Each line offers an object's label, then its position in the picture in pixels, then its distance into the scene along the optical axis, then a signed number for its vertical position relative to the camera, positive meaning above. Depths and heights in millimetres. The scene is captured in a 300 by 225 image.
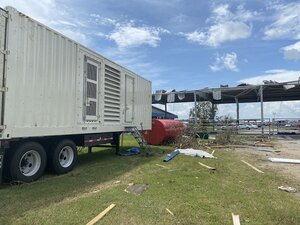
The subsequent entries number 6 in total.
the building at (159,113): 34059 +1046
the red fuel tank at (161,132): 13235 -817
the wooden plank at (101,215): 3390 -1618
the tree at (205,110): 32611 +1449
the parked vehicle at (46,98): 4761 +563
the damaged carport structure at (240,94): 20866 +2940
